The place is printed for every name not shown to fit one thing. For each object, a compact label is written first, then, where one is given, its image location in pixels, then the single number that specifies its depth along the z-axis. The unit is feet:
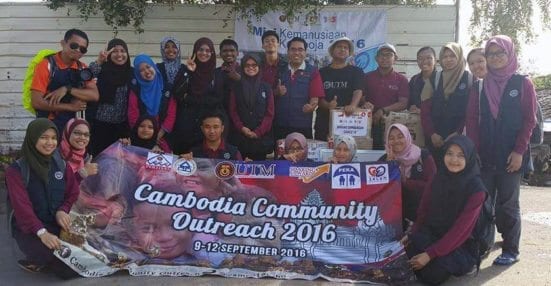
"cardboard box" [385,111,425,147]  18.31
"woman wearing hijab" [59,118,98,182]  15.44
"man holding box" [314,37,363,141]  18.81
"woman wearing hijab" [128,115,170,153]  17.25
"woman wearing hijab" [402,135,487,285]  13.29
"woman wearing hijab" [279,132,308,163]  16.62
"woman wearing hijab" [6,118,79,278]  13.46
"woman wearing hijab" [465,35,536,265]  14.97
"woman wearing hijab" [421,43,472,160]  17.29
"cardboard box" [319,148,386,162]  17.25
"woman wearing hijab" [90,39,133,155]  18.13
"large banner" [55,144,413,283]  13.71
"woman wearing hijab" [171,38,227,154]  17.81
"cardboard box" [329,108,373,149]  18.33
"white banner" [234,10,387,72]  28.04
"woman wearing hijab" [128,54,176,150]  17.97
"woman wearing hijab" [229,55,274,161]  17.94
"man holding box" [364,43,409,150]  19.25
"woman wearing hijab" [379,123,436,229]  15.23
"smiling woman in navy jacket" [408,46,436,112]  18.85
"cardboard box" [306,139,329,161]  17.69
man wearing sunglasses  16.96
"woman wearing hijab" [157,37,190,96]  18.30
